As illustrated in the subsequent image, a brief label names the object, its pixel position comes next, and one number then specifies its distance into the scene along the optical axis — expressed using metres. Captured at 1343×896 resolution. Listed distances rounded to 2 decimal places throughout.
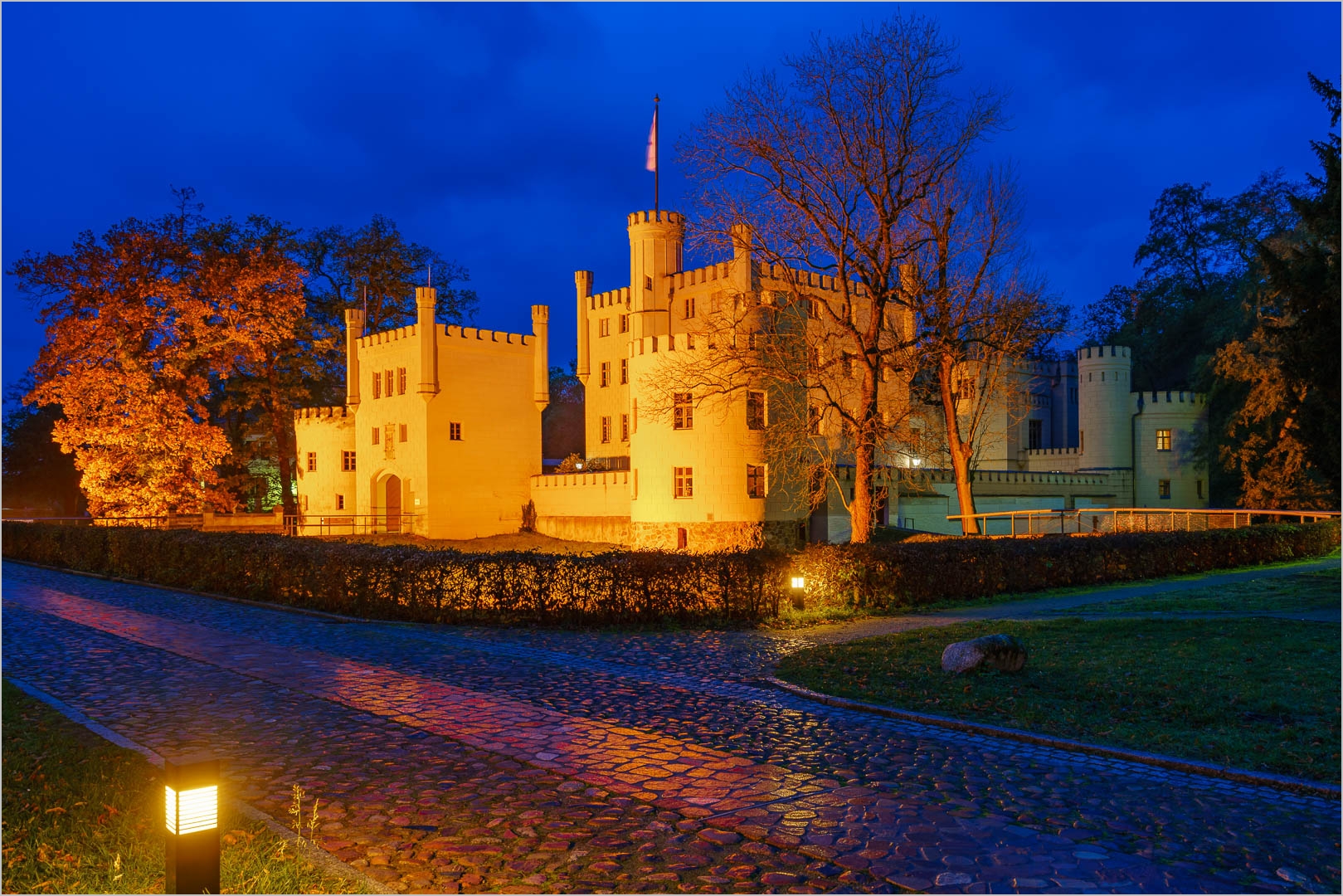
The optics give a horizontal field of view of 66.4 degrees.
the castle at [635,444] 37.41
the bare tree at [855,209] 26.53
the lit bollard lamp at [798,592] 17.98
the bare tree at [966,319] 28.44
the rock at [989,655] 11.61
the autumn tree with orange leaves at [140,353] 39.22
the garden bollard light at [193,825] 4.46
